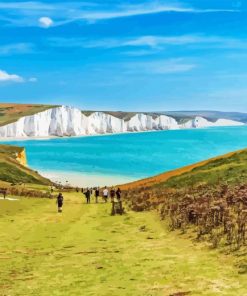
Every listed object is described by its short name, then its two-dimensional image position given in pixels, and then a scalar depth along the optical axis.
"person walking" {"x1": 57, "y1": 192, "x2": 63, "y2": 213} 38.15
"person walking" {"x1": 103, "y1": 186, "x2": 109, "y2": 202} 50.91
